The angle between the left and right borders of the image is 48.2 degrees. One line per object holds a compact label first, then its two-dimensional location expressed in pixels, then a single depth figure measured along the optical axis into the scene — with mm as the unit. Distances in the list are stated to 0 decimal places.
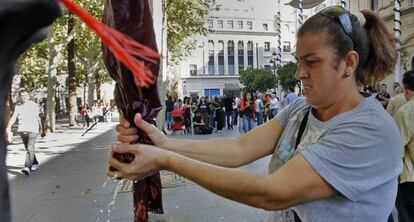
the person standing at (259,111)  17969
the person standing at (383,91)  12378
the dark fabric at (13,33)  566
